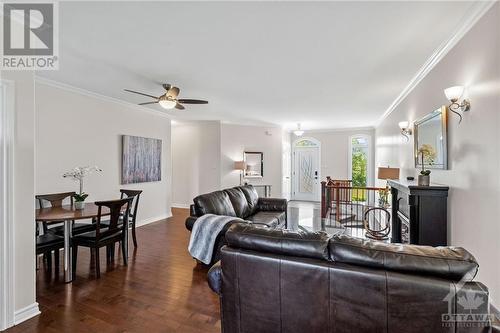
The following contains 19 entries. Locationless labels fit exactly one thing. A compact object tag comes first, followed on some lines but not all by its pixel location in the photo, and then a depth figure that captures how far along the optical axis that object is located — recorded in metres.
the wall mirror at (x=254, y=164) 8.08
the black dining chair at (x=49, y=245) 2.88
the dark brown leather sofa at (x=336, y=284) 1.25
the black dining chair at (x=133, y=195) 4.14
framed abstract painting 5.25
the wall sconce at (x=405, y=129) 4.26
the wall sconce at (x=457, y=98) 2.42
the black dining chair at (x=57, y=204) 3.39
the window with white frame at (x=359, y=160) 8.88
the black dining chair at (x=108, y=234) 3.09
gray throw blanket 3.09
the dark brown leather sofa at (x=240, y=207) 3.56
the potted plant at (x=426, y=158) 2.84
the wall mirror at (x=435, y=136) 2.83
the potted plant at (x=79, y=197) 3.36
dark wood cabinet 2.75
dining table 2.80
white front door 9.59
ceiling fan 3.78
